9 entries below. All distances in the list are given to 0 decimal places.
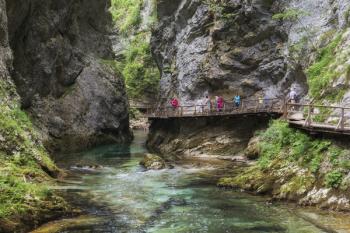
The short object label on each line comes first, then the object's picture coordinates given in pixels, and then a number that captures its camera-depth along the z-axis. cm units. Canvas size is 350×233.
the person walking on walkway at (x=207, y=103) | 4111
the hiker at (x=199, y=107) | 4273
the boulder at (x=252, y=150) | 3115
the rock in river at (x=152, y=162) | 2842
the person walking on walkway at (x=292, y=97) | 3039
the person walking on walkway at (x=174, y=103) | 4401
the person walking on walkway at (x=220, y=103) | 3888
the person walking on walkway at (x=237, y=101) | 3812
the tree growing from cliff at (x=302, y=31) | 3281
